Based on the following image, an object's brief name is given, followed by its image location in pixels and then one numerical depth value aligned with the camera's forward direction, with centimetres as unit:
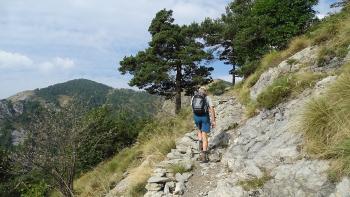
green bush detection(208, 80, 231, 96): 2273
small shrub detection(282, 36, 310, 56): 1576
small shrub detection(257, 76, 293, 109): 1137
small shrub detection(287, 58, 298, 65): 1418
